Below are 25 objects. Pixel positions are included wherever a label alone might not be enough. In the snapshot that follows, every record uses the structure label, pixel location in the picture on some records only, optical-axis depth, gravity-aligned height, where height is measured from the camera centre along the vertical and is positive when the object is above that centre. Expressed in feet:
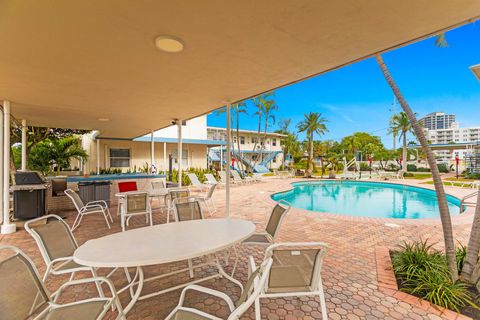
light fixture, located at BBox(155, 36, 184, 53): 8.35 +4.50
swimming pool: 27.48 -6.47
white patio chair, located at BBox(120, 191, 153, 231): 14.83 -3.07
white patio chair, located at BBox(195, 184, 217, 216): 19.51 -5.31
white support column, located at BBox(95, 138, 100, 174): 39.03 +1.41
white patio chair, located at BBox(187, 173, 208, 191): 32.27 -3.09
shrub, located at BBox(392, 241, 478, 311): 7.90 -4.75
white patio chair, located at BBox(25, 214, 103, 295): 7.05 -2.95
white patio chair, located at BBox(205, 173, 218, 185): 38.50 -3.51
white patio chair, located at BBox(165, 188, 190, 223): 16.78 -2.61
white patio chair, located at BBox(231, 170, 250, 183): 45.83 -3.90
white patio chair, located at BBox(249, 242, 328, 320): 6.06 -3.26
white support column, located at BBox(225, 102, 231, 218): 16.98 -1.08
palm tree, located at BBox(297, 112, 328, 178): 68.69 +10.44
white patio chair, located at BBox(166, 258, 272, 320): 4.83 -3.28
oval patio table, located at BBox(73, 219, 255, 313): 5.94 -2.66
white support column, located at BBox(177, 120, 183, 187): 24.18 +1.91
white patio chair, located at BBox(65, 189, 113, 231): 15.79 -3.29
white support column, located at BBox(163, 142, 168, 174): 45.51 -1.25
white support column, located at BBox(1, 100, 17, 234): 15.87 -0.94
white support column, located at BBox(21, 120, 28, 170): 24.97 +1.56
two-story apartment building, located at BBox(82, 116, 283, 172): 42.50 +2.05
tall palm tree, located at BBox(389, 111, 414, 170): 74.23 +10.72
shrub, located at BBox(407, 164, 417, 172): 86.16 -4.01
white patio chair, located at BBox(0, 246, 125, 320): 4.85 -3.23
